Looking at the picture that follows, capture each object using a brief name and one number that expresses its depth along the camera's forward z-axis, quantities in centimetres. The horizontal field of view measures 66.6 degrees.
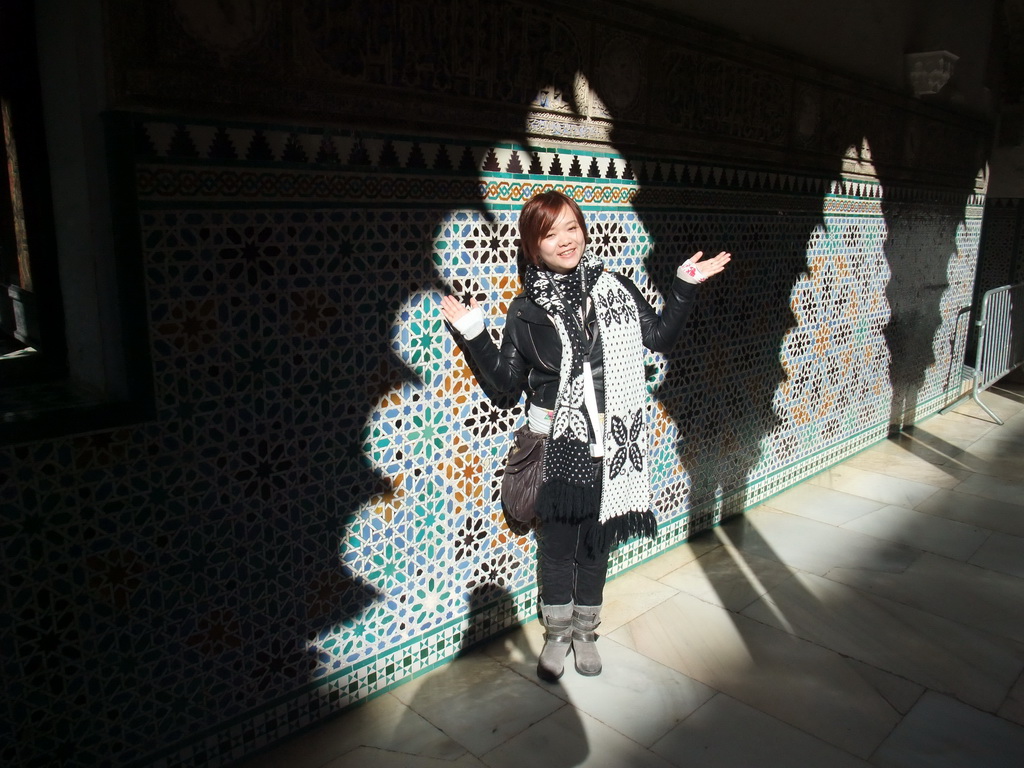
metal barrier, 557
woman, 218
